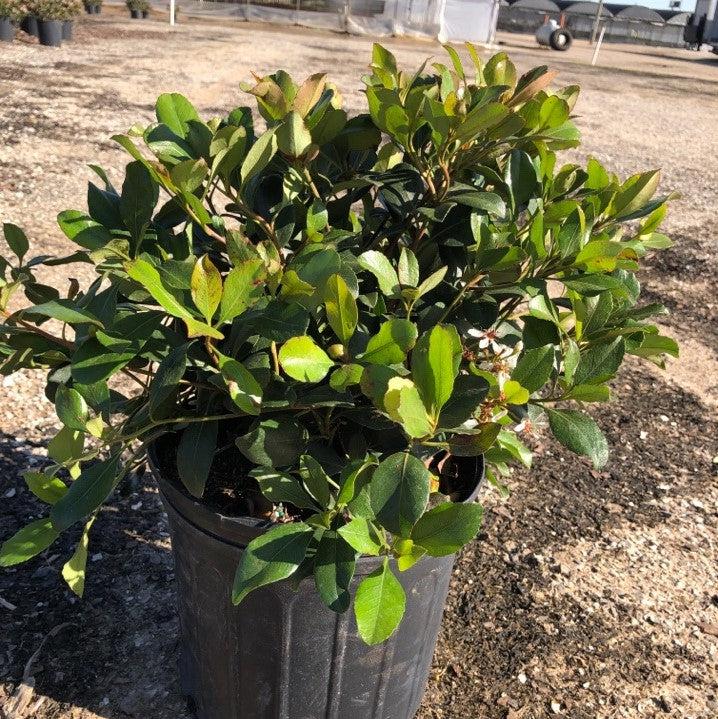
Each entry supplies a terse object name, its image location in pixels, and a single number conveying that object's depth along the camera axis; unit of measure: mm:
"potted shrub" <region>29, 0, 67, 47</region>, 10758
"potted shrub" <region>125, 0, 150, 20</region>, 16984
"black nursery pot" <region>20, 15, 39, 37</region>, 11133
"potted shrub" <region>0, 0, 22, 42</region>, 10703
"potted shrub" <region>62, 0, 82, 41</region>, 11047
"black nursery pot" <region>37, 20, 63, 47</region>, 10922
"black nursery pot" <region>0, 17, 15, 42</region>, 10922
